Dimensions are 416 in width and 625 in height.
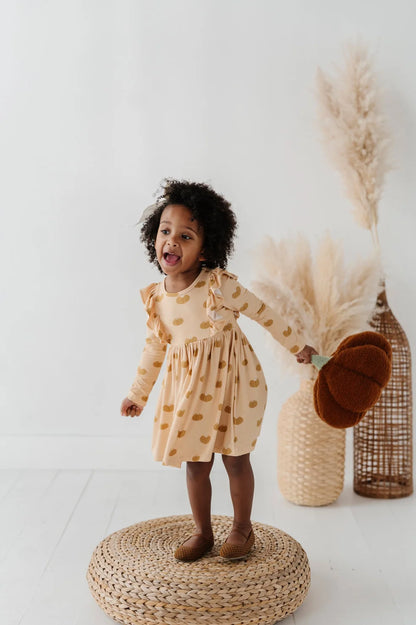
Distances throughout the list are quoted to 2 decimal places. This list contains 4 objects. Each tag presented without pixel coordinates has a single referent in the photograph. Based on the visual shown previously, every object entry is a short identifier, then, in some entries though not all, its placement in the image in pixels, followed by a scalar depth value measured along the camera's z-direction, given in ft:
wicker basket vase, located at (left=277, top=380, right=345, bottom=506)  7.25
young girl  5.17
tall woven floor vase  7.59
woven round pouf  4.66
